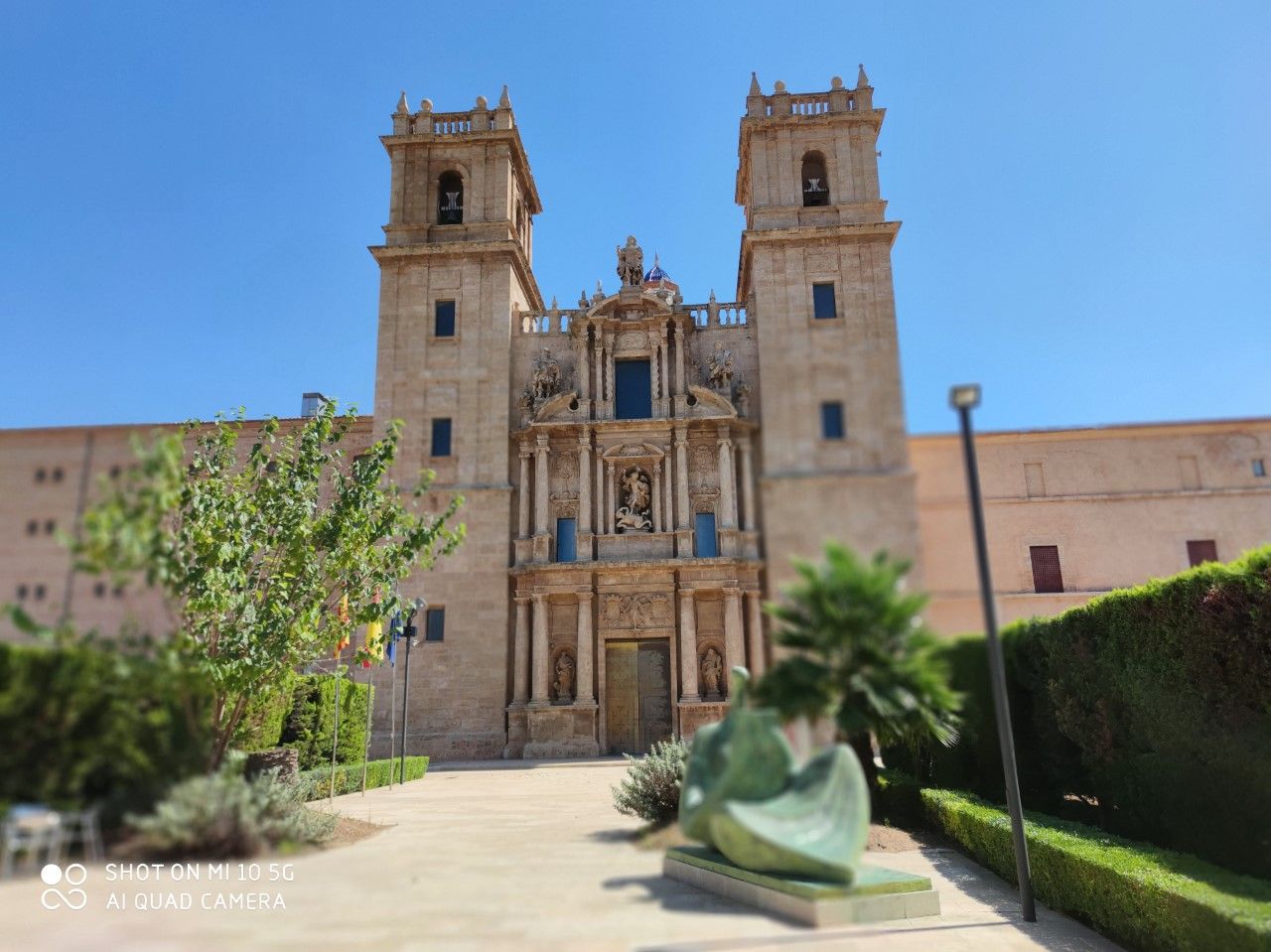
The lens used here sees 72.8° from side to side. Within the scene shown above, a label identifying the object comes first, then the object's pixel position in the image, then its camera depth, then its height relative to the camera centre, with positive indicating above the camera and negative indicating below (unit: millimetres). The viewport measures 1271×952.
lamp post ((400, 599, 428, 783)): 13270 +854
